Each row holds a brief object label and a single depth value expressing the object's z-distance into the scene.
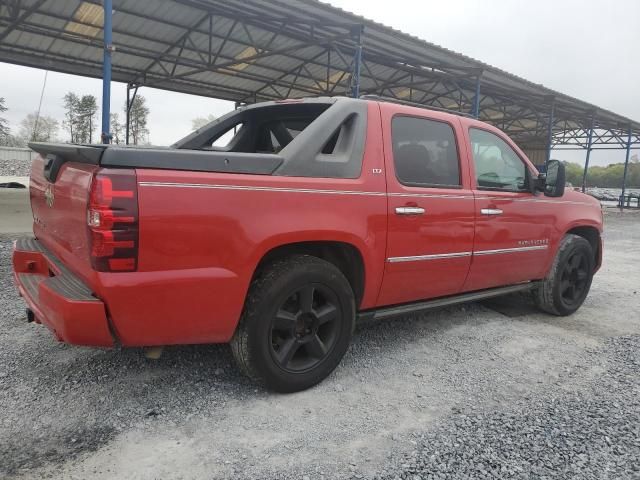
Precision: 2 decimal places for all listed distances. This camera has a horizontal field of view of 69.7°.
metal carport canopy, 10.14
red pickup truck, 2.15
